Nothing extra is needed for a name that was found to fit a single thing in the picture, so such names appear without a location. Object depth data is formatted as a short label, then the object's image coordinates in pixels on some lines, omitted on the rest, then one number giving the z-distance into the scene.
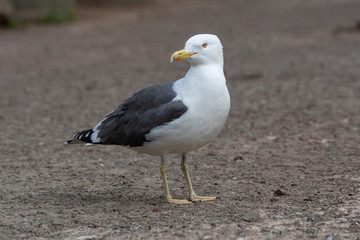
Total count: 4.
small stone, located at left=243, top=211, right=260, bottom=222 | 8.74
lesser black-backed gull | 9.22
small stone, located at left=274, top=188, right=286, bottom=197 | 10.18
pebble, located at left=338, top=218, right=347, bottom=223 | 8.58
